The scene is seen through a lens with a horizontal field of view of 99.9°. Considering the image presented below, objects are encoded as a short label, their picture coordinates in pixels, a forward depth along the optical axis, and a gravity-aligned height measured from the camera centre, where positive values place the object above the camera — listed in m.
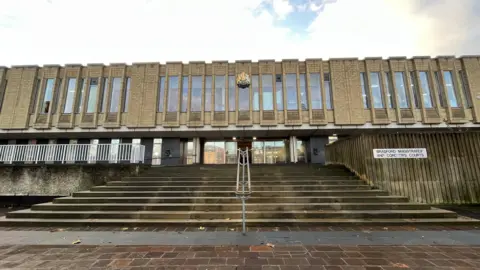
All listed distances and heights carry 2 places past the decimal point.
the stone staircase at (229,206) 5.56 -1.05
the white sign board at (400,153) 8.09 +0.64
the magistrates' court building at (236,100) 15.55 +5.58
